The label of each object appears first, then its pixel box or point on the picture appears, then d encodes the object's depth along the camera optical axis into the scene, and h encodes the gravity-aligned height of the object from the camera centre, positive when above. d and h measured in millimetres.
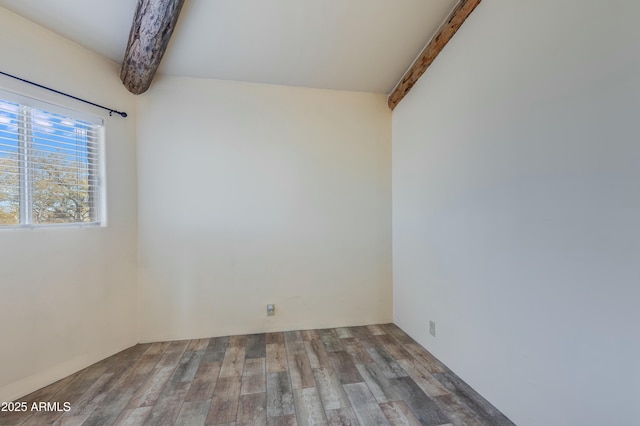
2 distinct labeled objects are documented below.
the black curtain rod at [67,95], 1756 +924
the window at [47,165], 1740 +377
